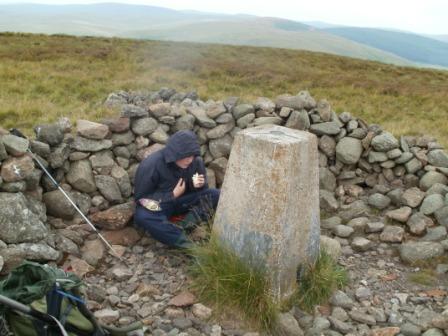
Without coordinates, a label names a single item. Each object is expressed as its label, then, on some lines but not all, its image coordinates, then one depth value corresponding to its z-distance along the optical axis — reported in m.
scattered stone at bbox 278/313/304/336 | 4.86
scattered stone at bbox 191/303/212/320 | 4.98
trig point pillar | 4.98
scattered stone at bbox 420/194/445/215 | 7.31
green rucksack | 3.76
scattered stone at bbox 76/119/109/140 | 6.77
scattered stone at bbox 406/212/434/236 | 7.05
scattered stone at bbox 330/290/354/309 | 5.36
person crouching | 5.92
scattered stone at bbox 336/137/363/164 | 8.20
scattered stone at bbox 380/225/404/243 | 6.91
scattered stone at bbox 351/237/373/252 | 6.78
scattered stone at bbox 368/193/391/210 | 7.79
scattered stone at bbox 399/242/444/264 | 6.42
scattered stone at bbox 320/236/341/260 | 6.12
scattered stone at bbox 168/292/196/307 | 5.12
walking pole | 5.99
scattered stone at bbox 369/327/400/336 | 4.89
